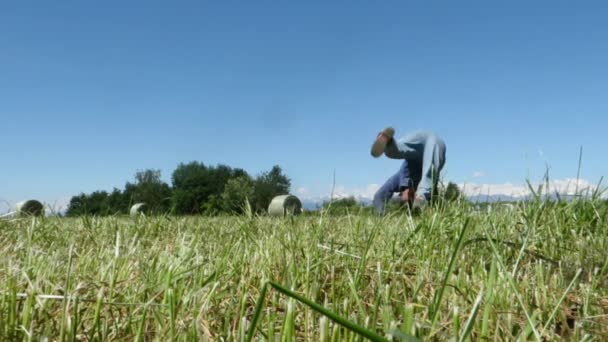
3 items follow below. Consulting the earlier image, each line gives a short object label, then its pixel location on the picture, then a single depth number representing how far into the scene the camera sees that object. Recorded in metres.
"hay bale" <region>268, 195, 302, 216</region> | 13.27
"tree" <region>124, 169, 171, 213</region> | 45.40
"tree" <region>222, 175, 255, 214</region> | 40.44
